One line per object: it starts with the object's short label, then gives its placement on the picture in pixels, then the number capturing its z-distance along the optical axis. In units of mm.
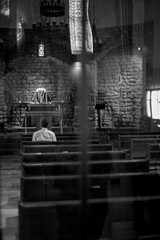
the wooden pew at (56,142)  6625
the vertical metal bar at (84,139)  2477
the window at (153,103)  11853
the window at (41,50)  14141
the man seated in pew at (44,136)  7129
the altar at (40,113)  11477
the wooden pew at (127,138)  8511
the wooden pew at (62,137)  8048
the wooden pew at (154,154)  7477
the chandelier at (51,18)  11844
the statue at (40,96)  13359
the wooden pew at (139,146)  8000
